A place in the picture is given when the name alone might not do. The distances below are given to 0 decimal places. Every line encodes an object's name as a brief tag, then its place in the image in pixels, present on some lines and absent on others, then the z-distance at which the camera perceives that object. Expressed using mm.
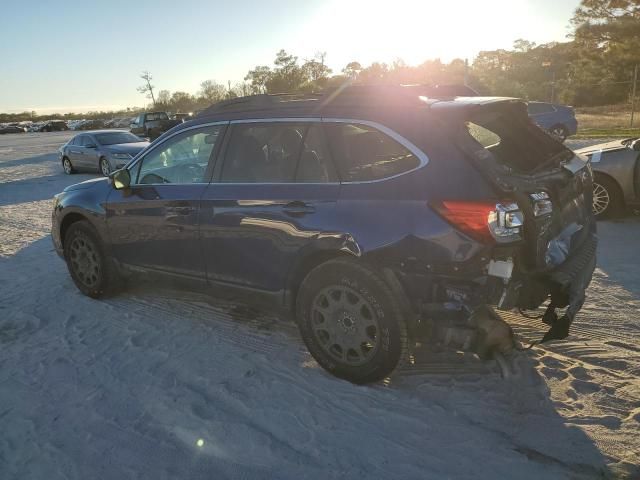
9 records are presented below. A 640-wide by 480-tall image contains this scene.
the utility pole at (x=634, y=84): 17491
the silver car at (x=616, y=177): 6602
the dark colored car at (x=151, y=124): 27516
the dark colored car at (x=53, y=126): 62406
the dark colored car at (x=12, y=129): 65938
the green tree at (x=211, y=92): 68962
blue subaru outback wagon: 2814
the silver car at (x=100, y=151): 15164
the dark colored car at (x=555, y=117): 15695
